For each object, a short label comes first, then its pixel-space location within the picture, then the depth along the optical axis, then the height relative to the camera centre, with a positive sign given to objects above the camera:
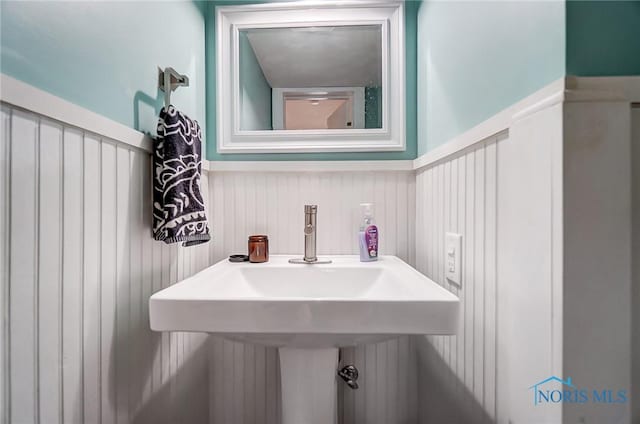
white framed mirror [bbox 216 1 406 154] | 1.18 +0.50
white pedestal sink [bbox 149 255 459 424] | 0.59 -0.20
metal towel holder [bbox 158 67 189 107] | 0.87 +0.36
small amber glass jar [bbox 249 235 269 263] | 1.06 -0.13
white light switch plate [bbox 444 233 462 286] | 0.84 -0.12
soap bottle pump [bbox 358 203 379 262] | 1.07 -0.09
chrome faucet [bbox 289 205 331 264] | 1.05 -0.08
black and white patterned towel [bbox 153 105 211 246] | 0.80 +0.08
